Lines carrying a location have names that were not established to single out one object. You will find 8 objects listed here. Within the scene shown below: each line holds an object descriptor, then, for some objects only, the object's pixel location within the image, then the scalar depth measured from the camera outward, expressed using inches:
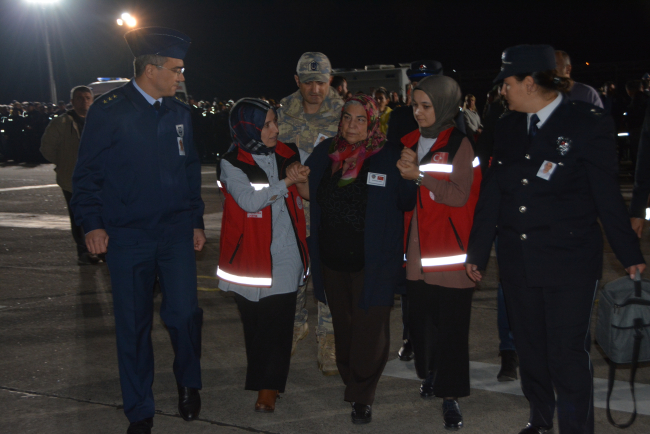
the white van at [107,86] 957.2
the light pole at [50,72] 1077.8
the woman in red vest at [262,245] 149.6
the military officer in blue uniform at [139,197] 135.5
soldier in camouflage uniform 190.5
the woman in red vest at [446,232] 142.6
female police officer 117.1
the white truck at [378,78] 875.4
